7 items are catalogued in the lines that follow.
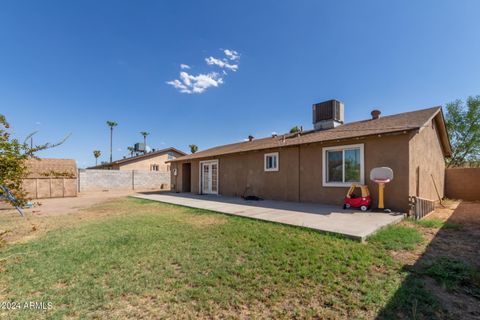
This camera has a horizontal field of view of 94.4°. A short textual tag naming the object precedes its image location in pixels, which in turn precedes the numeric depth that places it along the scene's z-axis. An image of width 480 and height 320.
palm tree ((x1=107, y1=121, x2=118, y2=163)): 44.44
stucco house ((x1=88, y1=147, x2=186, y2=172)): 29.12
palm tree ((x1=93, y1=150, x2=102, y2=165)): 54.28
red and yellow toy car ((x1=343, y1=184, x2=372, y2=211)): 7.52
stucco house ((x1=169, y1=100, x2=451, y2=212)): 7.36
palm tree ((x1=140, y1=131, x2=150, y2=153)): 48.47
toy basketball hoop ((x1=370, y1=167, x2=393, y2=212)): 7.08
